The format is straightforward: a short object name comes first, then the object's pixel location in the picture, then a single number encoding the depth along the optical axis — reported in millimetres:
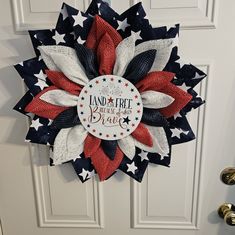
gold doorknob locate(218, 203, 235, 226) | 971
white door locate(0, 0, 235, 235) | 818
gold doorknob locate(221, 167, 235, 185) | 929
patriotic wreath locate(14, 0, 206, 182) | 785
